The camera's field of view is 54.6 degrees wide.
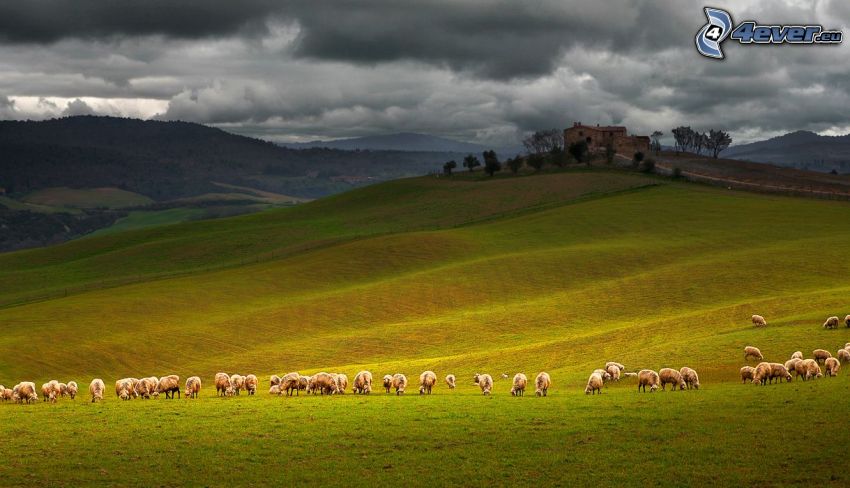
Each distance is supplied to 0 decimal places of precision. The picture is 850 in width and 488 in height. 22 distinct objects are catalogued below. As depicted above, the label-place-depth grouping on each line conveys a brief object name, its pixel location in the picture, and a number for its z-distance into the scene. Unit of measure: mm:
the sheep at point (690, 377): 35125
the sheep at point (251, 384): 40250
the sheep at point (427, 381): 38094
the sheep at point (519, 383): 36219
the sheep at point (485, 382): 38188
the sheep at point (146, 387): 38250
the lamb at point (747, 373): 35188
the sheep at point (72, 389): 40156
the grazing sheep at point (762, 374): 34625
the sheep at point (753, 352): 40250
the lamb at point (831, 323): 44406
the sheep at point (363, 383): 38688
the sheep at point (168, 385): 38312
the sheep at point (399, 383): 38500
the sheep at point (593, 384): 35659
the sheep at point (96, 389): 37438
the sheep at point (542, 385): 35406
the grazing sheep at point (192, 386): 39094
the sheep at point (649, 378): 35781
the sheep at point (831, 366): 35156
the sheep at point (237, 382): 40094
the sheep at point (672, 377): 35250
